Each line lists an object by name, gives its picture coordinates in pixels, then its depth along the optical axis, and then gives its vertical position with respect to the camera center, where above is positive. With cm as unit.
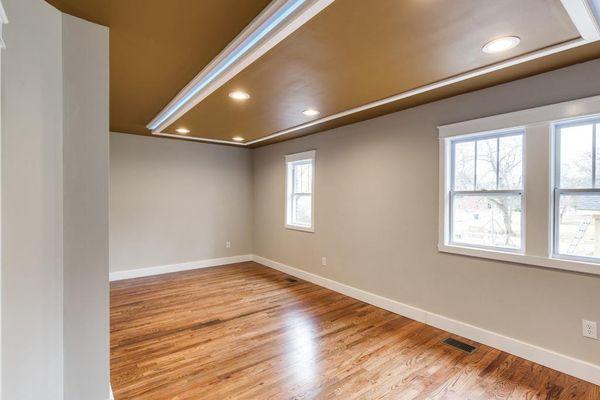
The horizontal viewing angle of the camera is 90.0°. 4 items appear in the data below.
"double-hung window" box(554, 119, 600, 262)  225 +5
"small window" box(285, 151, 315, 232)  488 +10
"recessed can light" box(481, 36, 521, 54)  185 +98
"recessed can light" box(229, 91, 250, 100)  283 +97
